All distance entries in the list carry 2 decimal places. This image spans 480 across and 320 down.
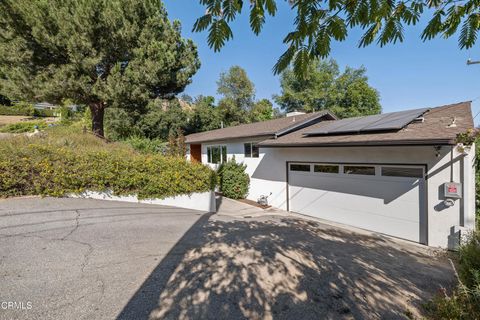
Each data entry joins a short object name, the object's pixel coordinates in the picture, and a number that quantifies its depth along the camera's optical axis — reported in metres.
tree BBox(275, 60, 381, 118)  27.98
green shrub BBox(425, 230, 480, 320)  2.26
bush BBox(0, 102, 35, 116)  27.14
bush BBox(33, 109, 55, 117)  30.49
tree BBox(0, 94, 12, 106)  28.97
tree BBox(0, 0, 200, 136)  10.09
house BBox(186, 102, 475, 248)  5.57
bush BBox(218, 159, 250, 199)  11.30
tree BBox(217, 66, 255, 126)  30.31
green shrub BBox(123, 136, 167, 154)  14.18
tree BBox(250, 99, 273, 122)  29.72
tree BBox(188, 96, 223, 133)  23.30
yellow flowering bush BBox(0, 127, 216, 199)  5.71
